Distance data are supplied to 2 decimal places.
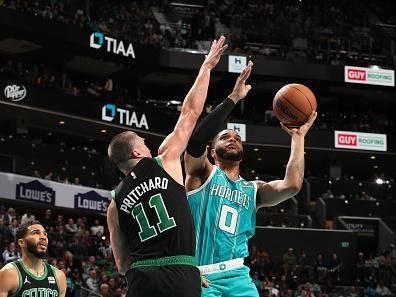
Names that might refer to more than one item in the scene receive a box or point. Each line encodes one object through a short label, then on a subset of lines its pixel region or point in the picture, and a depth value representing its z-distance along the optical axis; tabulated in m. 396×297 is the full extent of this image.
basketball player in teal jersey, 5.64
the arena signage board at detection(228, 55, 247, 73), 33.22
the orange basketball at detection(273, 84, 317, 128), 6.26
